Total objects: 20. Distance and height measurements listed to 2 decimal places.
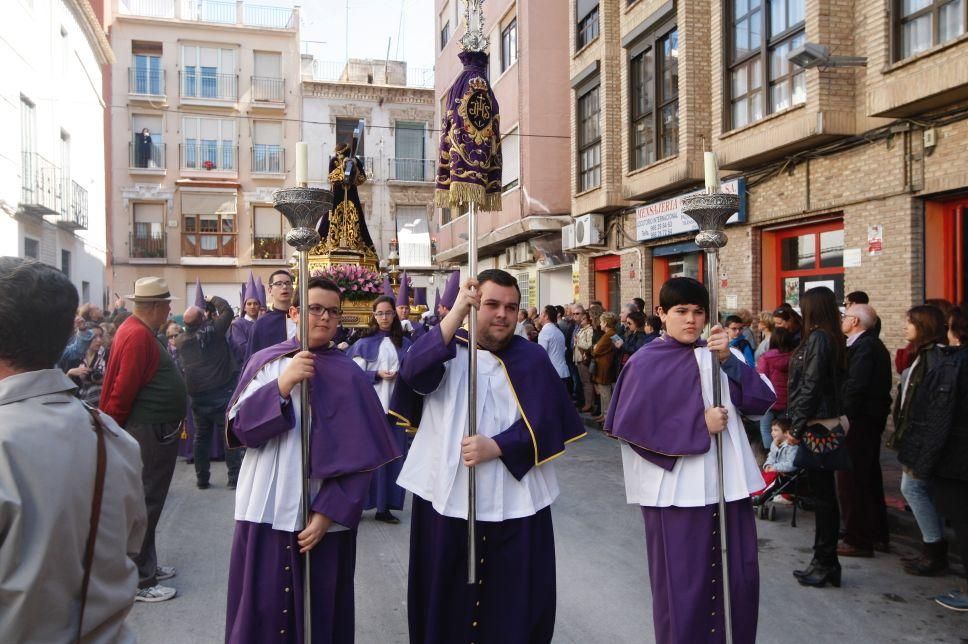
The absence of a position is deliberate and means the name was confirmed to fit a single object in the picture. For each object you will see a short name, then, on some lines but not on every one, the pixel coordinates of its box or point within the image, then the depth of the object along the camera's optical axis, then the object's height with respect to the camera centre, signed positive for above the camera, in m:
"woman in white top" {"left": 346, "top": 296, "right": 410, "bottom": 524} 7.23 -0.56
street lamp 9.57 +2.91
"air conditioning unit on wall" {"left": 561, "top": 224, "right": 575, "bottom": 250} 18.93 +1.52
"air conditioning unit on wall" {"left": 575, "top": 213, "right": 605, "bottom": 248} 17.89 +1.57
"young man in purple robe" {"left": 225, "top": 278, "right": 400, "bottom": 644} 3.32 -0.79
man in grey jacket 1.75 -0.41
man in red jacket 5.19 -0.60
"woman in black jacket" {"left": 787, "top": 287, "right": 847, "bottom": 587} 5.23 -0.62
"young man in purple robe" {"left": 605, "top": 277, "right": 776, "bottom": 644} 3.69 -0.79
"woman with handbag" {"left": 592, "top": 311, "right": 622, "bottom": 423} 12.62 -0.87
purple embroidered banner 4.11 +0.82
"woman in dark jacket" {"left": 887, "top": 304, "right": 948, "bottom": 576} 5.55 -0.96
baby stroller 7.13 -1.76
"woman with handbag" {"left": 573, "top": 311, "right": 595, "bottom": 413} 13.34 -0.92
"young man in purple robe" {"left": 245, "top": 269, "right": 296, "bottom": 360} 7.75 -0.15
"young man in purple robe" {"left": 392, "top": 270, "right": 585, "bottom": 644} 3.60 -0.81
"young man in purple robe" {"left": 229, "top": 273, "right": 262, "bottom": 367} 9.85 -0.23
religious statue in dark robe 11.22 +1.22
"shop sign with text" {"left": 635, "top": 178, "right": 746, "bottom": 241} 14.30 +1.50
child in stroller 6.73 -1.63
